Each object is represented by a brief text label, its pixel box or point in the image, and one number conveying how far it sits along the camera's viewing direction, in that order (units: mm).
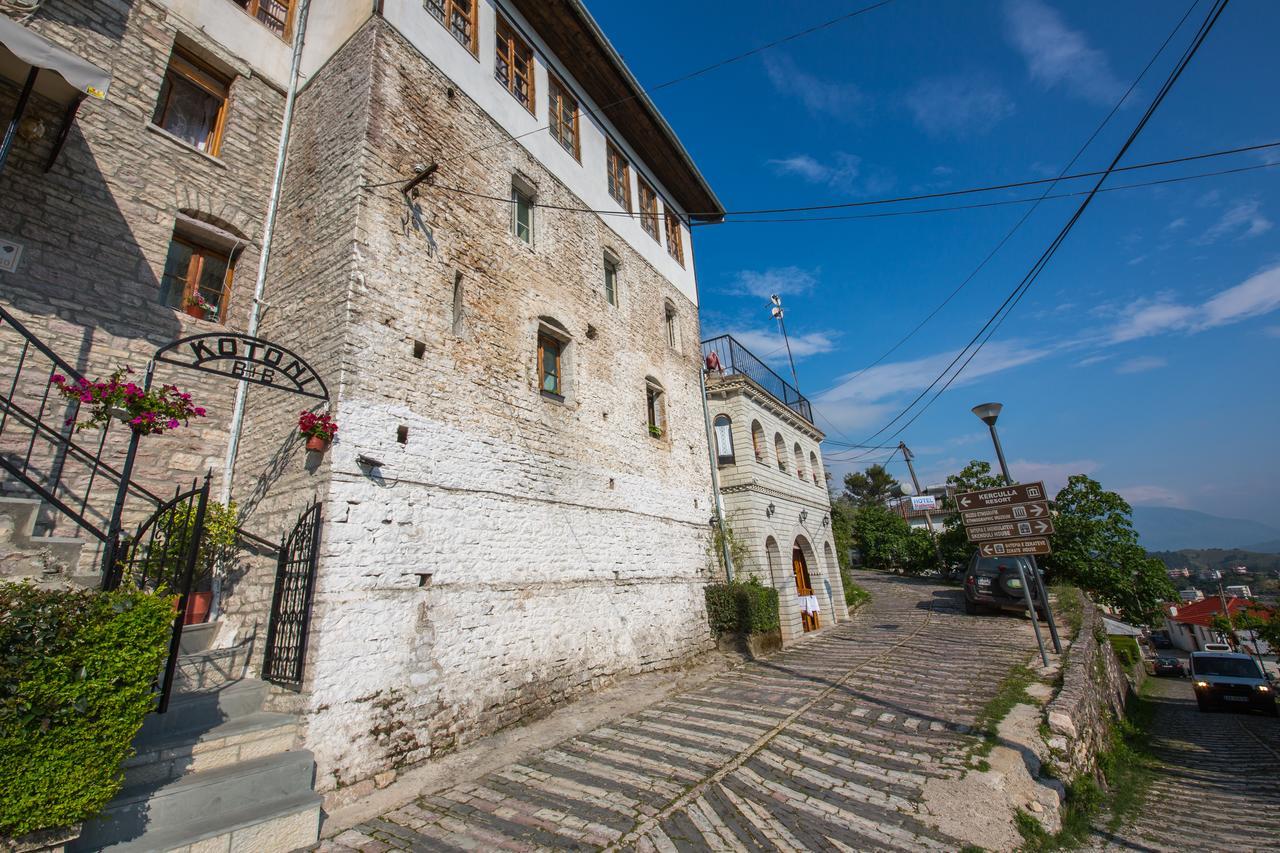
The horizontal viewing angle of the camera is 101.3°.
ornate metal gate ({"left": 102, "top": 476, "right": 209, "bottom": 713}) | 4164
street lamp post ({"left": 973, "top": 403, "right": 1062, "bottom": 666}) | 9594
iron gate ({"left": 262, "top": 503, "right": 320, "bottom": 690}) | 5281
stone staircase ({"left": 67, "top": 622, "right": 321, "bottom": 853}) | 3600
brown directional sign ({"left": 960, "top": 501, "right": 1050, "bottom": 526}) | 9266
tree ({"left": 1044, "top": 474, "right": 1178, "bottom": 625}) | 16891
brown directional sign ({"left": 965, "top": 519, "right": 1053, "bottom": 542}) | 9188
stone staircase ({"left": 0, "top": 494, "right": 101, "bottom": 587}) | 4012
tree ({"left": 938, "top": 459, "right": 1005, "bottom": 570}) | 22547
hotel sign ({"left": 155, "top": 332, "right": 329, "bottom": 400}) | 5910
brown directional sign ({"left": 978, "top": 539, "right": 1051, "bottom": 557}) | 9148
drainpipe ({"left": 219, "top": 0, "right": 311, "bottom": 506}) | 6863
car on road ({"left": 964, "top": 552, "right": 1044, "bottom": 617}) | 14297
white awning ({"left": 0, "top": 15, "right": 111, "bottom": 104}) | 4684
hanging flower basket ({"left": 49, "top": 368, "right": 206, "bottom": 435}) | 4543
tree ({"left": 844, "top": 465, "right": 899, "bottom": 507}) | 41406
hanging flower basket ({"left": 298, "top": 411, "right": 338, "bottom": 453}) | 5645
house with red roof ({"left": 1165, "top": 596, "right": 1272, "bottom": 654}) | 43931
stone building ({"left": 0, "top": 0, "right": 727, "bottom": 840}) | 5844
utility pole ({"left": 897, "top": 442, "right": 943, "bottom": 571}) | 36344
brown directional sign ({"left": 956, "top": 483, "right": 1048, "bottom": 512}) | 9414
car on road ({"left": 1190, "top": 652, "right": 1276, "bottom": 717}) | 15547
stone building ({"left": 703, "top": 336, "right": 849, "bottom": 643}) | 13586
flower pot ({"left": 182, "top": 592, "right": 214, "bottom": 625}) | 5906
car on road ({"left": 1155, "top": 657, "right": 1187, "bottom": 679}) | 32031
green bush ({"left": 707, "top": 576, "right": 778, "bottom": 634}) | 11797
